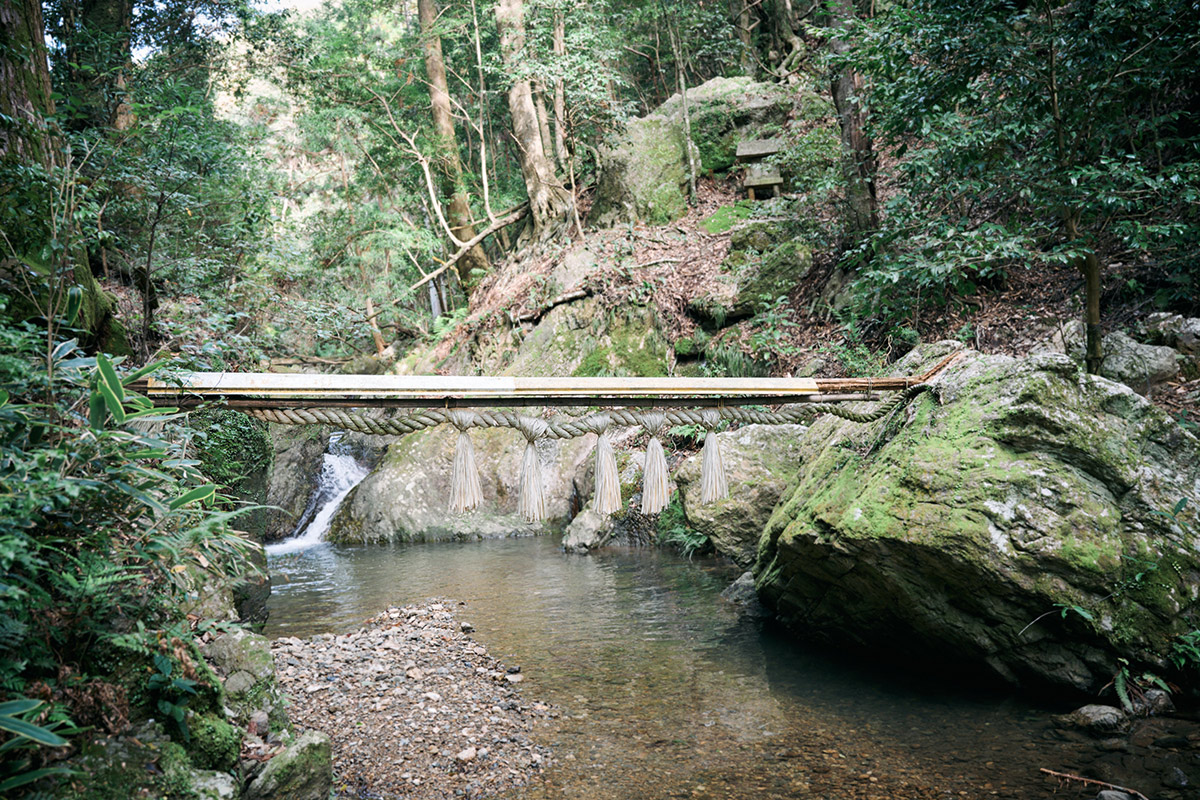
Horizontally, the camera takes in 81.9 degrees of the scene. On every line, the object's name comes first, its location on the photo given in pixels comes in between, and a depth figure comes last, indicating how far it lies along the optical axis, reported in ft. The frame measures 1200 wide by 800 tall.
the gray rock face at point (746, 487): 23.99
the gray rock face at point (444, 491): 34.91
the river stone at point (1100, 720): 12.23
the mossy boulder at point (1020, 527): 12.93
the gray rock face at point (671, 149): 45.37
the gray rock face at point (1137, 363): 19.58
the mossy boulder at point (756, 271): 35.35
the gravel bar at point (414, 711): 11.89
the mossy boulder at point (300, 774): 9.38
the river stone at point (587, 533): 30.32
